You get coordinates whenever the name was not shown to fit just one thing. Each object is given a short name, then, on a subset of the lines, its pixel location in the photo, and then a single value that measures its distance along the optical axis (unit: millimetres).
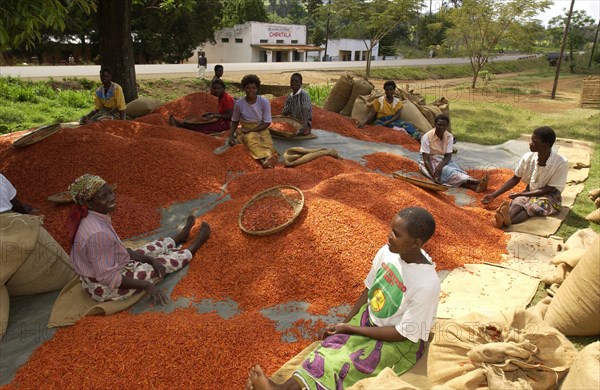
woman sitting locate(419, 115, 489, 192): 4590
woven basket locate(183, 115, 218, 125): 5824
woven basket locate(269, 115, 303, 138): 5923
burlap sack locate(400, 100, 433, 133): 6647
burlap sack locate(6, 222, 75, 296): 2531
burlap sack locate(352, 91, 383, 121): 7008
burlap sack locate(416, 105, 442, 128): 6996
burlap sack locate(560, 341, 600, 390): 1572
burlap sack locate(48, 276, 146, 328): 2318
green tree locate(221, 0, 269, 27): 29538
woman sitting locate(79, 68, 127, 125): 5996
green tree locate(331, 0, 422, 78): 17656
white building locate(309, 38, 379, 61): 36250
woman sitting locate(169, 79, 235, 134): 5711
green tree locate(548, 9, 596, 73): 28422
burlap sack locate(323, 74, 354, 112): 7758
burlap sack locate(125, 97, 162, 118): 7016
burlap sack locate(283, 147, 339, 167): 4621
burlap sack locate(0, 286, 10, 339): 2316
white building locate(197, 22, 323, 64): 30203
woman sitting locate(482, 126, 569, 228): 3637
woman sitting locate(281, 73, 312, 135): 5750
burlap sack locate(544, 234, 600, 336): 2141
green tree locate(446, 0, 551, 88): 16328
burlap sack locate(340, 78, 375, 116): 7621
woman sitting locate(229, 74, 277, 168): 4746
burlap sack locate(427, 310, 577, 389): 1799
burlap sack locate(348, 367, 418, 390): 1634
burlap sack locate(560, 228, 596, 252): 2797
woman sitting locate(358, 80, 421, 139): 6625
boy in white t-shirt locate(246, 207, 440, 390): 1782
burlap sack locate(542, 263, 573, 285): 2658
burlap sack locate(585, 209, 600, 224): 3854
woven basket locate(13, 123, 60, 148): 4211
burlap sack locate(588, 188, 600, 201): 4105
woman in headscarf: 2230
